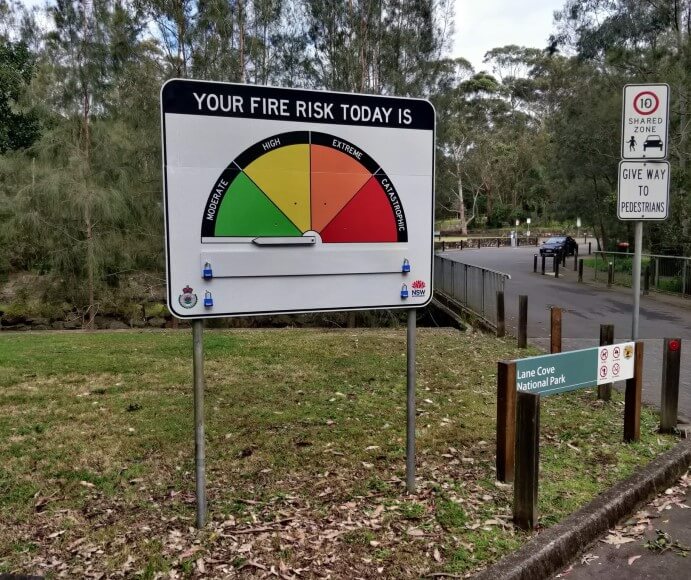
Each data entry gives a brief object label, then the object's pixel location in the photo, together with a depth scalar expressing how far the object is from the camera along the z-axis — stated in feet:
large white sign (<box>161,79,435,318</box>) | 10.43
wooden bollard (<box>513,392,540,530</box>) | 11.66
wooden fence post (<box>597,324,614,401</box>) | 19.33
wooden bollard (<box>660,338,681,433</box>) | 17.53
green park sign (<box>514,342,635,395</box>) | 13.78
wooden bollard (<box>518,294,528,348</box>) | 32.27
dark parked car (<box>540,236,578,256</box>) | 117.80
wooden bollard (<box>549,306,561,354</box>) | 26.30
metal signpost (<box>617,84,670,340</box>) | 17.28
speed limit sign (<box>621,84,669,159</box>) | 17.22
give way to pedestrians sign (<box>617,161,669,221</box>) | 17.47
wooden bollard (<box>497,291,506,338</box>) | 36.27
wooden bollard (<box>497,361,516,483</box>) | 13.51
